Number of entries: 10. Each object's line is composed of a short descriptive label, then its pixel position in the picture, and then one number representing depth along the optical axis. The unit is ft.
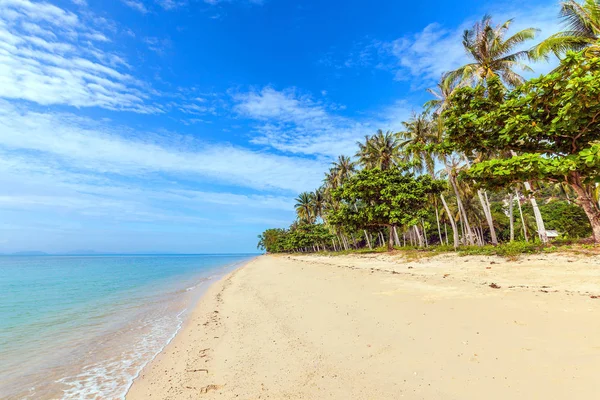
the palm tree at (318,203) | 229.04
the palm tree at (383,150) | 128.06
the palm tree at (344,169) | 170.88
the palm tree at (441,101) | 88.88
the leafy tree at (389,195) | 90.68
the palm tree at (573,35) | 51.90
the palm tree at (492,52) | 67.26
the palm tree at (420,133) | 104.98
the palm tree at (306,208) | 239.71
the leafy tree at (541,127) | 36.27
